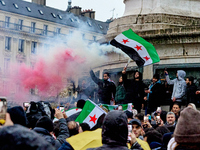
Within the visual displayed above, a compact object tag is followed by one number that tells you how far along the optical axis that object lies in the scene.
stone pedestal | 15.98
